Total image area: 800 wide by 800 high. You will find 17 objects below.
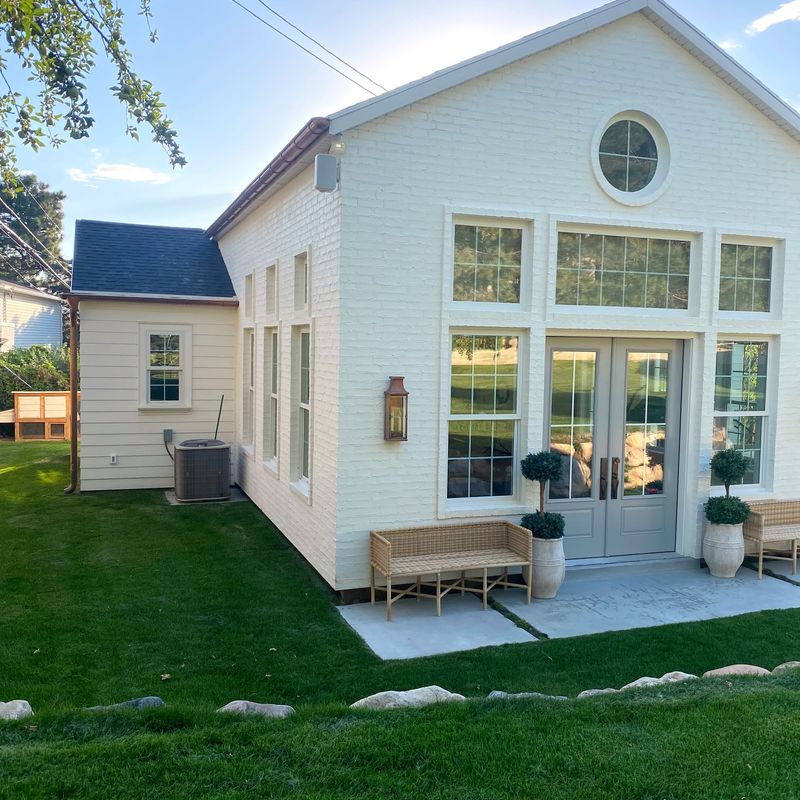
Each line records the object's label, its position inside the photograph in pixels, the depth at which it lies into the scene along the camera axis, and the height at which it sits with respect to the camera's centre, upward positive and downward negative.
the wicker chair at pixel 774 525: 8.48 -1.76
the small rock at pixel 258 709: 4.48 -2.04
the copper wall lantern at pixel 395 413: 7.34 -0.48
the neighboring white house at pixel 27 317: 26.82 +1.46
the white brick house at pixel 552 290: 7.36 +0.78
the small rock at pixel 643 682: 5.09 -2.10
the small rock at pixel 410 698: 4.65 -2.03
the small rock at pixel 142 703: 4.51 -2.04
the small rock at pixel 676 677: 5.23 -2.09
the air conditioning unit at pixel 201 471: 11.94 -1.74
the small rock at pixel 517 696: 4.71 -2.03
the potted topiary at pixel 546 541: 7.57 -1.71
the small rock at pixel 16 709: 4.38 -2.02
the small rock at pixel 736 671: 5.36 -2.09
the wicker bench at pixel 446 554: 7.11 -1.83
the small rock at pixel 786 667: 5.44 -2.11
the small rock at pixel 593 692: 5.00 -2.12
